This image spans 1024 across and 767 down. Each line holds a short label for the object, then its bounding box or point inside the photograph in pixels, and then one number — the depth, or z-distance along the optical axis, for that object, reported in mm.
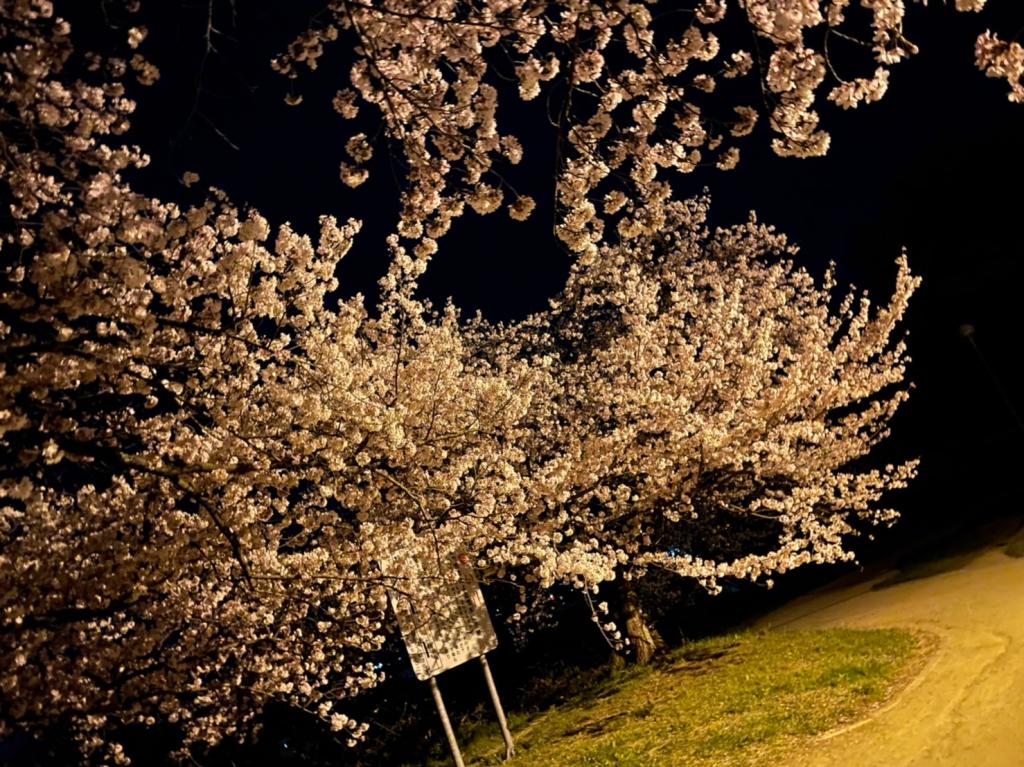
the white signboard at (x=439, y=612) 7887
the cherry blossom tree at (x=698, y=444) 10109
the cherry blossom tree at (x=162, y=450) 5184
